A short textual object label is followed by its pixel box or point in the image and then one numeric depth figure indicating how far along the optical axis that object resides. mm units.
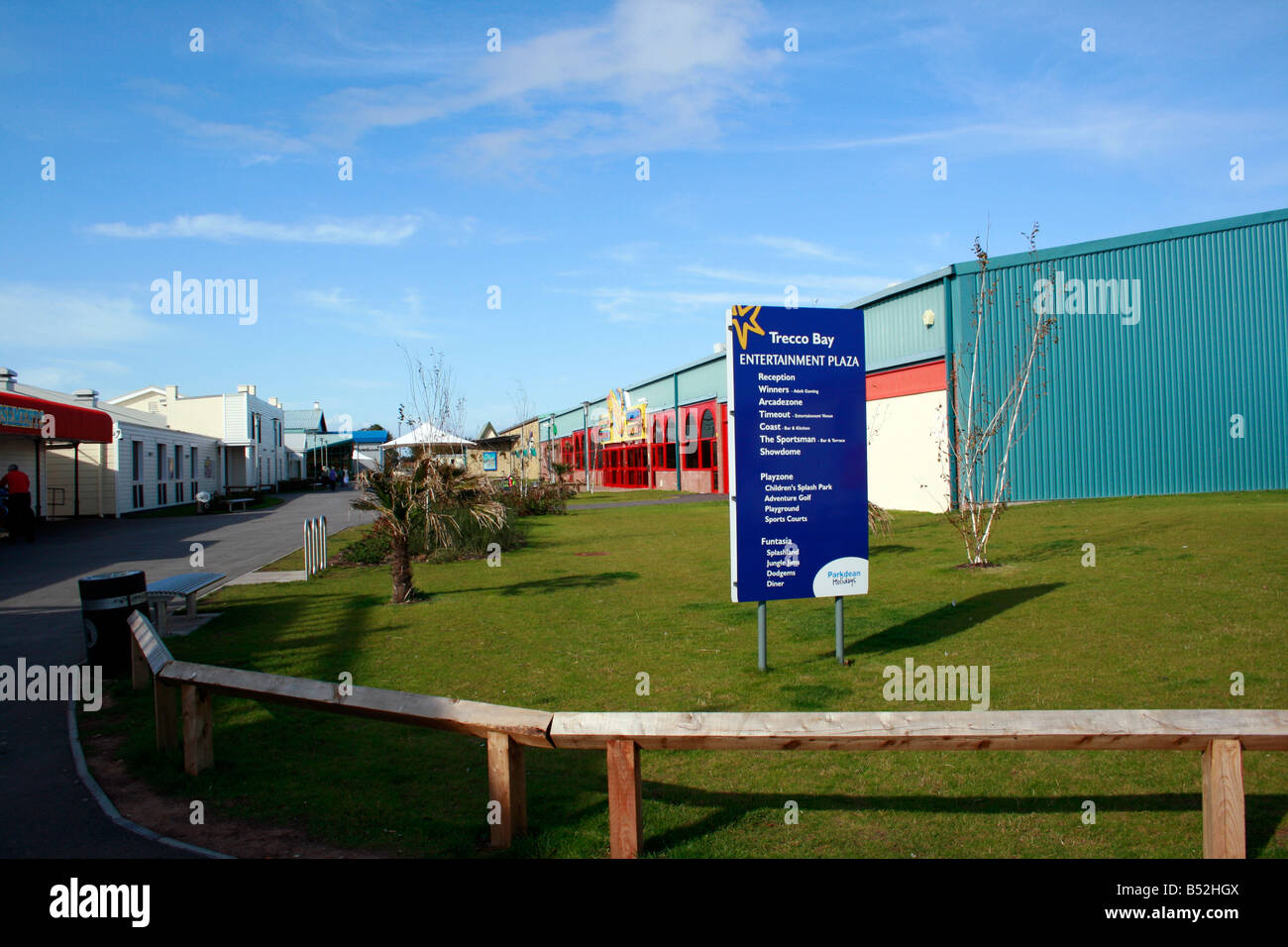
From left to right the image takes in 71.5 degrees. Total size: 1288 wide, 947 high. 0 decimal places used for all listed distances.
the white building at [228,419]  48906
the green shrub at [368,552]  16406
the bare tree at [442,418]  20188
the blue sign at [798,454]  7184
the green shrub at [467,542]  17083
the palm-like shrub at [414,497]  11484
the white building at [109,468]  28625
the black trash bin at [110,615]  7641
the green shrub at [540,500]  29438
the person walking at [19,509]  20797
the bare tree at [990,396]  20203
